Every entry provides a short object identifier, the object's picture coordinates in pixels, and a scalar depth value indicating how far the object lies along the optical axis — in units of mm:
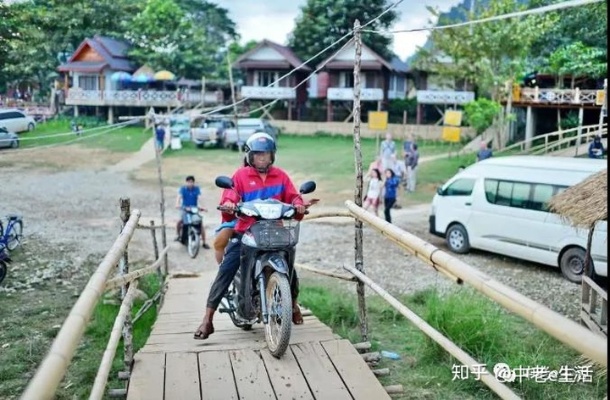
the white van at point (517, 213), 8164
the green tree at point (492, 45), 17391
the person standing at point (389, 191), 10906
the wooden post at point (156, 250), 6785
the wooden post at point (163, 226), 7269
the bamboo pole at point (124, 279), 2605
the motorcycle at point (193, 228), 9375
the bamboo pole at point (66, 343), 1512
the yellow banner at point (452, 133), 16266
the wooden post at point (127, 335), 3591
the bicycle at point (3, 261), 6418
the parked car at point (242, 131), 20266
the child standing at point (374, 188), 11070
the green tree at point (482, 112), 17875
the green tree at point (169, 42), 17359
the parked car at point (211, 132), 20469
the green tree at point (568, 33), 12439
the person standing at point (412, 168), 14453
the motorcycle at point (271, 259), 3379
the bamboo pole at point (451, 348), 2244
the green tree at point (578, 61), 12297
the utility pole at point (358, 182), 4129
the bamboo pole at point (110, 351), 2273
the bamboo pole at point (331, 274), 4180
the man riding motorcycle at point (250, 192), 3758
